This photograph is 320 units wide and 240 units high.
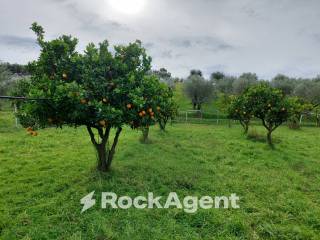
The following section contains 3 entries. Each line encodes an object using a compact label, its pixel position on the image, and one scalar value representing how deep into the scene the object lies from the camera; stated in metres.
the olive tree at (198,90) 41.78
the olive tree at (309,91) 38.34
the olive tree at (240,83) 45.56
